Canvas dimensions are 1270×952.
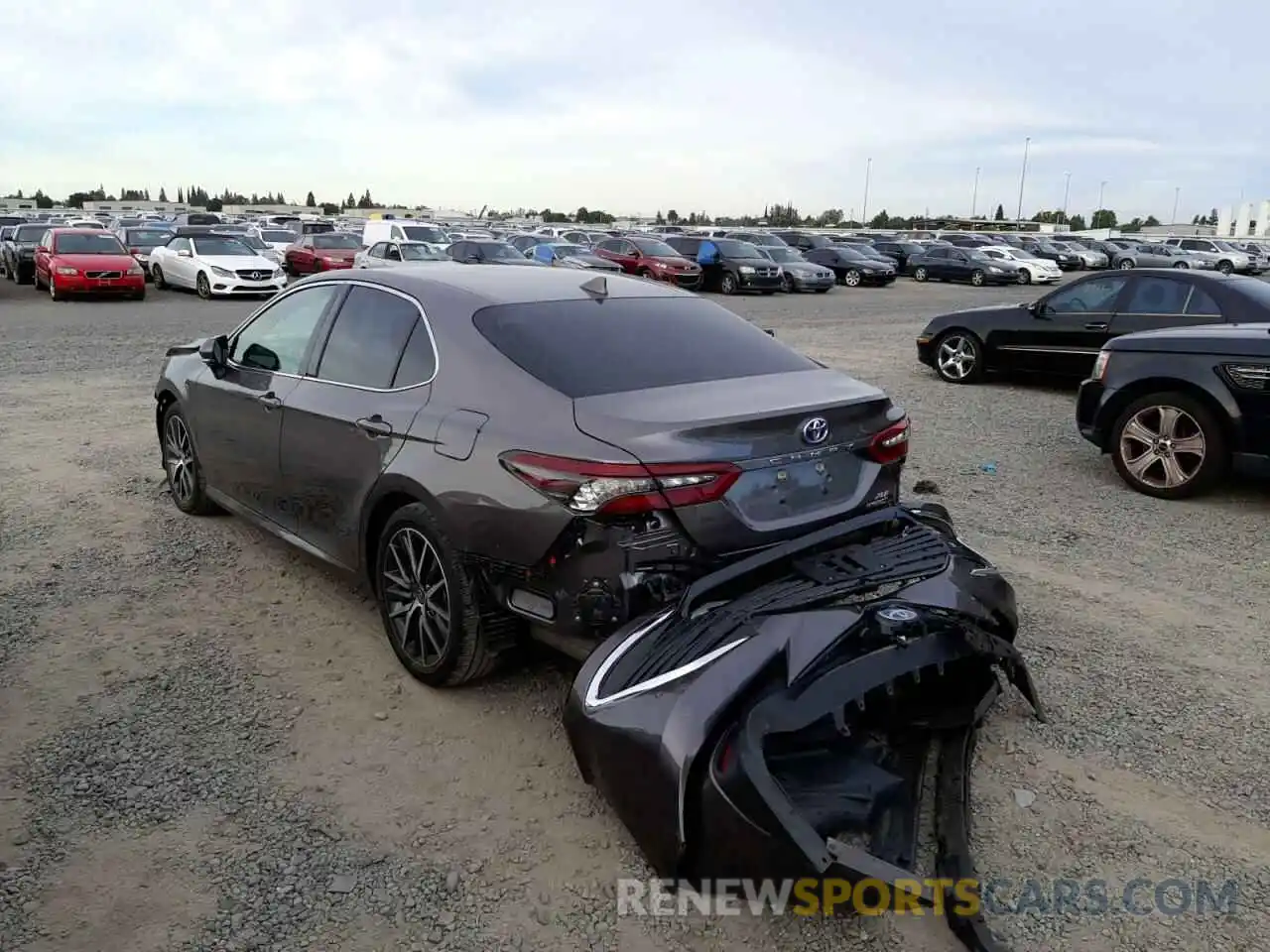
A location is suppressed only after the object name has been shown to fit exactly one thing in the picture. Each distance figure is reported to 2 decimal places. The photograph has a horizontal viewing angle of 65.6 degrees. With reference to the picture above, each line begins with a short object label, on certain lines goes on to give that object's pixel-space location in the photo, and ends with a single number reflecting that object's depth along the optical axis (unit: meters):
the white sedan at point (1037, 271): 35.03
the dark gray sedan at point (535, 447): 3.25
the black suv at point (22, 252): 24.92
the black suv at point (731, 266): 27.47
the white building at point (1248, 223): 94.56
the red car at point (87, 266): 20.73
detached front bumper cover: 2.63
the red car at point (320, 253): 26.70
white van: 27.17
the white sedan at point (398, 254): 23.36
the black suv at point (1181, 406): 6.47
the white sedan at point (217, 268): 22.33
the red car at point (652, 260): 26.55
